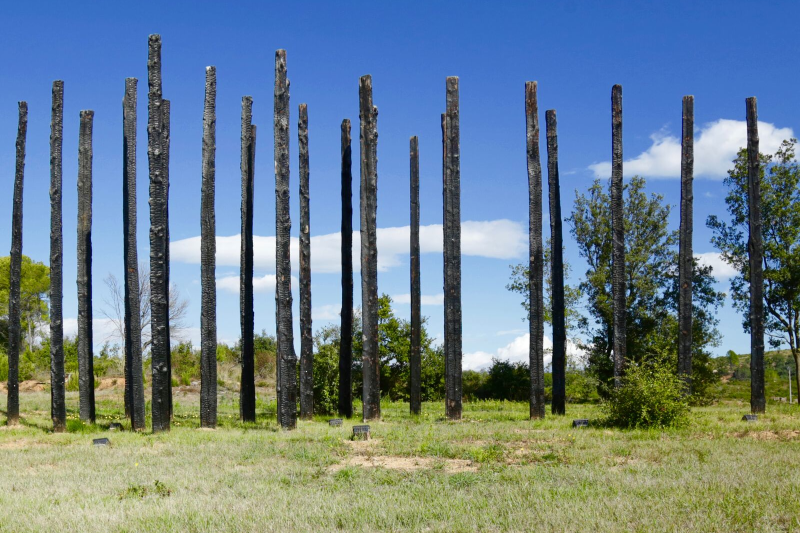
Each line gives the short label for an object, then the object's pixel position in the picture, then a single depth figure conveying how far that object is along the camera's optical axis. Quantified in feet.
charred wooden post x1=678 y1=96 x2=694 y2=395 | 58.75
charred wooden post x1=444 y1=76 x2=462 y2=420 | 56.75
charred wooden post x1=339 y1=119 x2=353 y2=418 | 62.49
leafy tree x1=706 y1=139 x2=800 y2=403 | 82.84
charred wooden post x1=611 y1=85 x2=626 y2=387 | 57.26
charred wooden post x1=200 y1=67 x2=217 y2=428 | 51.98
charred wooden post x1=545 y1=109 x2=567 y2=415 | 59.47
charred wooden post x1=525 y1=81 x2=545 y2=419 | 56.90
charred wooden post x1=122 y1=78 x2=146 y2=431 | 51.29
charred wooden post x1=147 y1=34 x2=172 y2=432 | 48.39
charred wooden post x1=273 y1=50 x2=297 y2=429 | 51.52
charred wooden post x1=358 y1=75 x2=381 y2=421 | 55.93
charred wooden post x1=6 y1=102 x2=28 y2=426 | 58.08
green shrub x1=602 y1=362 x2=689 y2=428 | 45.44
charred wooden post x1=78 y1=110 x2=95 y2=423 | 58.54
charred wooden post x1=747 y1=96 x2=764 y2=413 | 61.57
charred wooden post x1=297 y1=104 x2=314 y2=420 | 57.00
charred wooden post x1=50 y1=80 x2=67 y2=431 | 53.93
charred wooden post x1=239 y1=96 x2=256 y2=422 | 58.49
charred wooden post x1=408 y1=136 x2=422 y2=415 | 63.10
